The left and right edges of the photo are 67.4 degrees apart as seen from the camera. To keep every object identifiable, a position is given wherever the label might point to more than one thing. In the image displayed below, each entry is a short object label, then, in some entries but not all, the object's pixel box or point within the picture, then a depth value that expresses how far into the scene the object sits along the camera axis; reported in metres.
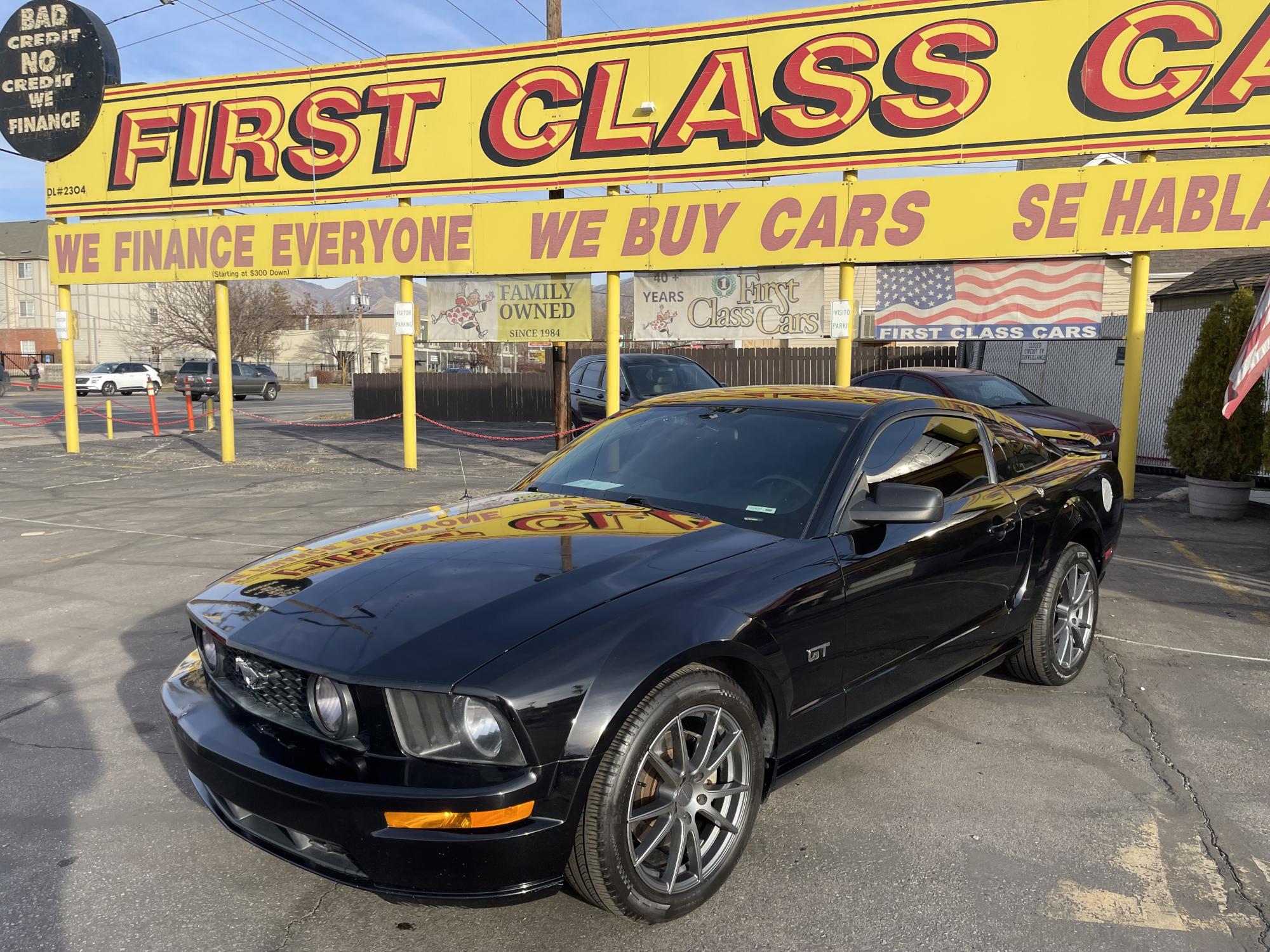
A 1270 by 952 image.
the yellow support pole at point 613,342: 13.11
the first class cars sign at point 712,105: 10.65
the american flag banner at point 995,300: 11.59
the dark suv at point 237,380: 35.78
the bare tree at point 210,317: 59.34
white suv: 41.66
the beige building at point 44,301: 76.06
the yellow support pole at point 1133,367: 11.16
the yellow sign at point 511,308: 13.73
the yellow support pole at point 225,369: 15.41
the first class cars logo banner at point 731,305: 12.51
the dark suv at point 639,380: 14.23
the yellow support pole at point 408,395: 14.18
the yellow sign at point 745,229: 10.71
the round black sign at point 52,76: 15.75
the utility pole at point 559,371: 14.60
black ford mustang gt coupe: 2.46
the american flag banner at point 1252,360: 6.38
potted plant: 9.51
